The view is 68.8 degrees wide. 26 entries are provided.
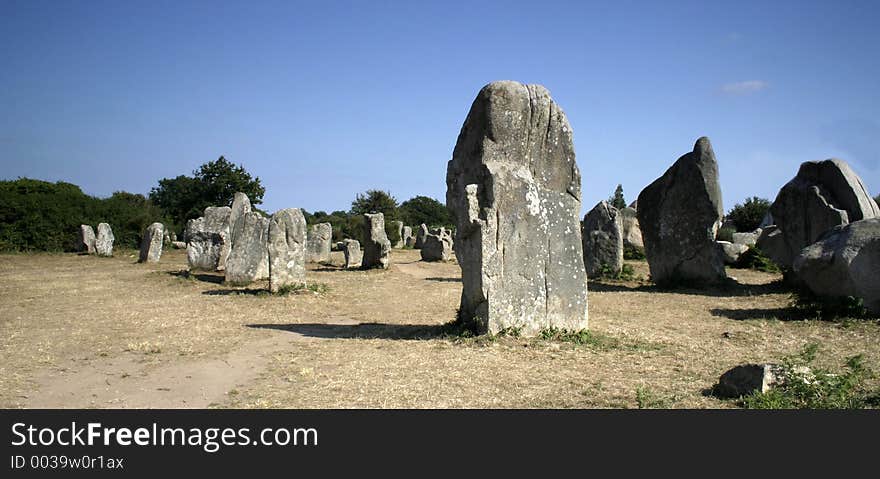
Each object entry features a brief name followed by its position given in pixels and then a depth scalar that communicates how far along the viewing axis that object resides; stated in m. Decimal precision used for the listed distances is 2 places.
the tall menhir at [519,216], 8.09
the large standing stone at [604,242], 16.88
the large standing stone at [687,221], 14.24
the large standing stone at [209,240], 19.30
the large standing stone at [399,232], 35.58
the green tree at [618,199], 51.75
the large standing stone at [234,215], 18.81
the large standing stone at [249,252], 15.71
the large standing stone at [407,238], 37.84
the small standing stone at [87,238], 29.20
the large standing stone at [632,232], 24.05
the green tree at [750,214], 33.69
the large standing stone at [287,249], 13.95
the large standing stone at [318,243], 24.84
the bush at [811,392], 4.84
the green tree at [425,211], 65.69
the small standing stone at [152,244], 23.45
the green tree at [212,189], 44.94
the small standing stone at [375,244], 21.02
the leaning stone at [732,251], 19.77
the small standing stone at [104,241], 27.55
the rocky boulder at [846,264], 9.21
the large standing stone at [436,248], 25.40
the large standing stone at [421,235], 30.17
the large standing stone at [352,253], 22.97
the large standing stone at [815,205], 13.52
